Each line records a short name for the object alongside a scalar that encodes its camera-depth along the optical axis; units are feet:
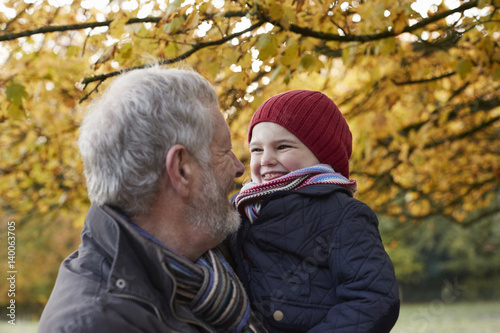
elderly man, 5.02
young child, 5.79
